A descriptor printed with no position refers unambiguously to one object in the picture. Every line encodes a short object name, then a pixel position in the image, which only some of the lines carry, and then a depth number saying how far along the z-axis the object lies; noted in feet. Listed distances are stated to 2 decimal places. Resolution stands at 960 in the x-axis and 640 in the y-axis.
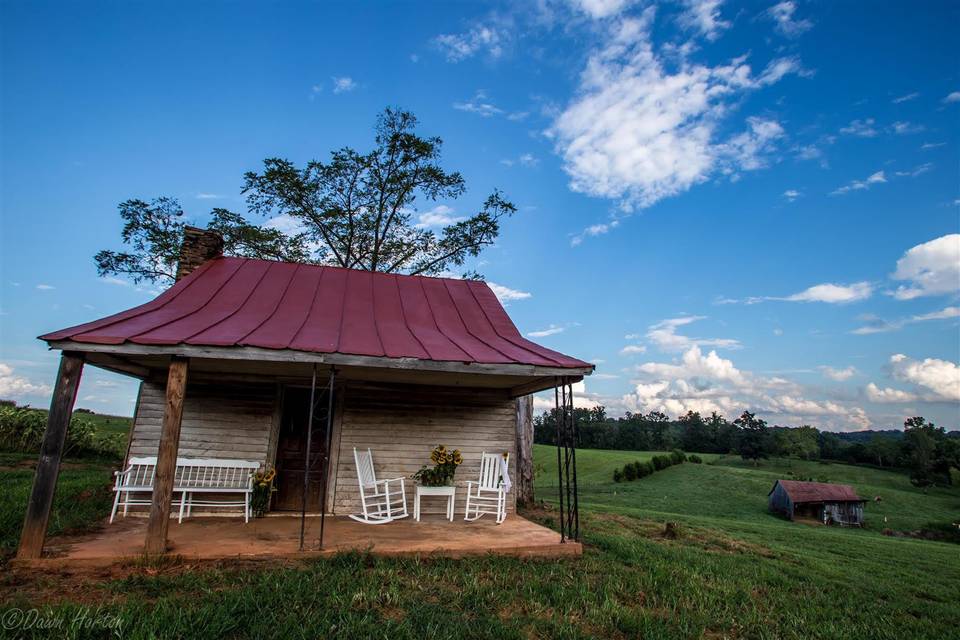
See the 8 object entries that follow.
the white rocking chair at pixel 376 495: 24.68
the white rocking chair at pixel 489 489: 25.98
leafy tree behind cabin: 51.93
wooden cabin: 18.49
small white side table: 25.29
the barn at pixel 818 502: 82.06
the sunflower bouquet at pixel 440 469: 26.50
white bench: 24.15
